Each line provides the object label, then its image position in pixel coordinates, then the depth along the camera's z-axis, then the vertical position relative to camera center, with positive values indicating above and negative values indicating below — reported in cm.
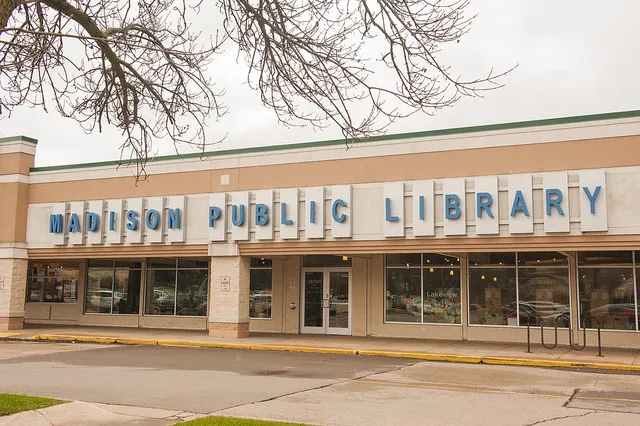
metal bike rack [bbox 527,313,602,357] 1883 -119
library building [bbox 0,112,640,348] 1842 +190
